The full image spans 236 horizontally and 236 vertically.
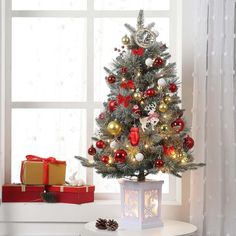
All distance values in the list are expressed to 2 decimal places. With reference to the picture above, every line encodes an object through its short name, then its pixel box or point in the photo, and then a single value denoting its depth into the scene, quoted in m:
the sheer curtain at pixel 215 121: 4.47
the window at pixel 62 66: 5.12
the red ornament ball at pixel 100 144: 4.17
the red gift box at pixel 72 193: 4.73
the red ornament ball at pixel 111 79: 4.20
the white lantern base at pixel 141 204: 4.12
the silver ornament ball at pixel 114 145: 4.11
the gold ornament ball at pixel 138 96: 4.13
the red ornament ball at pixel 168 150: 4.10
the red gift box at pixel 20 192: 4.78
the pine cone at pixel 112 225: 4.04
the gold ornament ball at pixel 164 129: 4.13
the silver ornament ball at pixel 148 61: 4.12
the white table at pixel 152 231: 3.95
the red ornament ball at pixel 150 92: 4.09
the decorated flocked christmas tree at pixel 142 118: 4.09
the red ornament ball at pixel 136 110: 4.10
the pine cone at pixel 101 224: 4.09
